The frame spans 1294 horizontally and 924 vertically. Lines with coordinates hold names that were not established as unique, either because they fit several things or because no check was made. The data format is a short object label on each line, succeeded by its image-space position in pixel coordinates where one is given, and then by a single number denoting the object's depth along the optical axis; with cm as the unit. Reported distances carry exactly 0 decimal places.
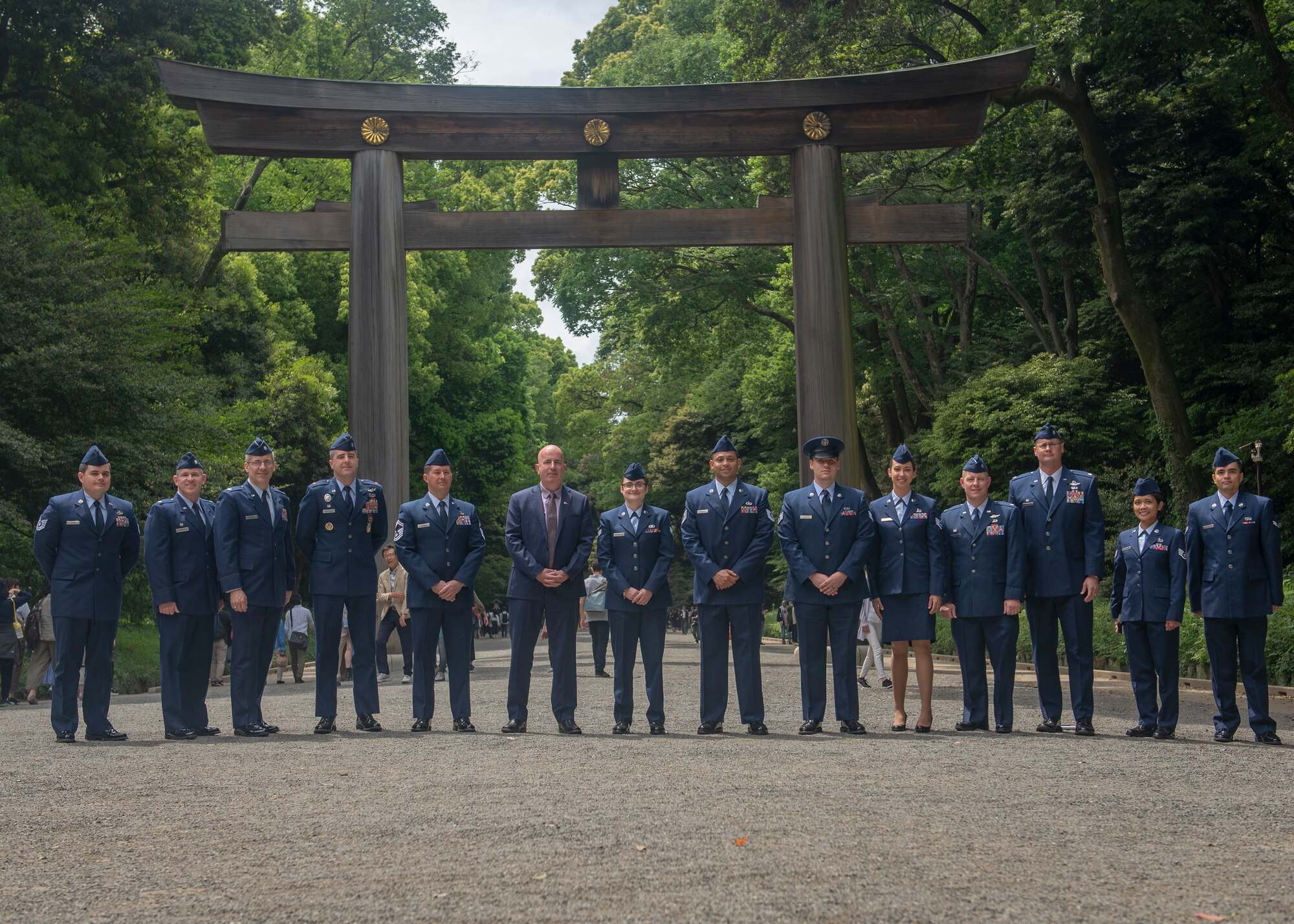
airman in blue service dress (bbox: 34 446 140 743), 973
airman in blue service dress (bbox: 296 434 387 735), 991
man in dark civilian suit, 975
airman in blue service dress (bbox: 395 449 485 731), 992
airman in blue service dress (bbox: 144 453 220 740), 977
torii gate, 1653
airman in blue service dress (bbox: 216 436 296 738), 973
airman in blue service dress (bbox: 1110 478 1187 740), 948
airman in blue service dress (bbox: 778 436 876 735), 948
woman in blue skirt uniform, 969
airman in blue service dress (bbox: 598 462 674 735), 962
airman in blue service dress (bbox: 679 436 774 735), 956
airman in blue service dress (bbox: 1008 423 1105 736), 962
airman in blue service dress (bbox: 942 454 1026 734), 968
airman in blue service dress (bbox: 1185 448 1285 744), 918
